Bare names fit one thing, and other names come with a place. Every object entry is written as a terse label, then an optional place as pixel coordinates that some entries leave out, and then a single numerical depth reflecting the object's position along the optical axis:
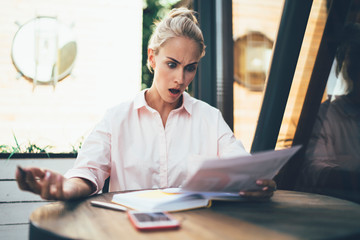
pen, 0.90
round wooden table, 0.68
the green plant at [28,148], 2.53
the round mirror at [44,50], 3.48
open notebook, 0.76
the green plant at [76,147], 2.55
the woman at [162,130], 1.45
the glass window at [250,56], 2.82
